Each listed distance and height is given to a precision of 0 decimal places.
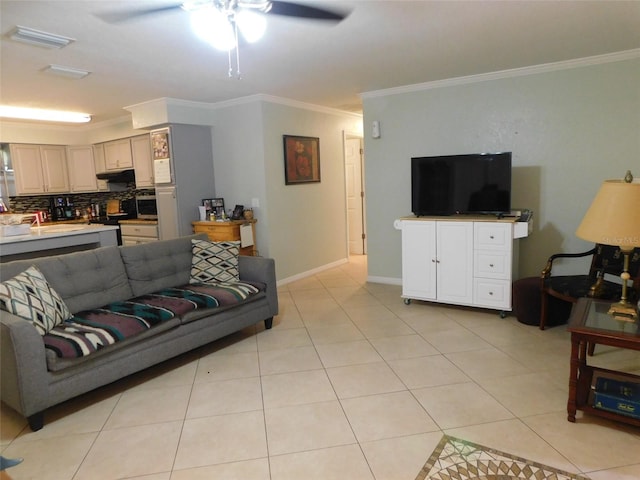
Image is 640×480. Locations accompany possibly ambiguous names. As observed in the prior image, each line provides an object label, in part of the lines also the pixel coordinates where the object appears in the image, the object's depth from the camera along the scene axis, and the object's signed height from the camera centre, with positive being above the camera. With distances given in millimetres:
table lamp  2070 -246
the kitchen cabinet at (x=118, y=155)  6020 +546
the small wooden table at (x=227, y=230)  4855 -523
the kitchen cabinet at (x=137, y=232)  5645 -588
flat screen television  3797 -56
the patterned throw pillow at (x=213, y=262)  3665 -679
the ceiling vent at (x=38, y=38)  2652 +1050
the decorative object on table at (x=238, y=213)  5070 -327
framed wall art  5238 +330
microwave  5672 -242
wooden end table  2045 -856
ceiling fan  1977 +870
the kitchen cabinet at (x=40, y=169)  6241 +389
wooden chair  3025 -866
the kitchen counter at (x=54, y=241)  3773 -475
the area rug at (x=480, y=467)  1843 -1340
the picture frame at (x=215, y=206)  5211 -239
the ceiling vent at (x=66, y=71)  3477 +1059
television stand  3734 -790
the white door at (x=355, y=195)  6840 -215
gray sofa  2233 -917
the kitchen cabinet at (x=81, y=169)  6742 +384
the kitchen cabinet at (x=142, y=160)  5652 +415
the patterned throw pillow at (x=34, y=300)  2391 -644
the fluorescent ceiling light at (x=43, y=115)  5191 +1057
